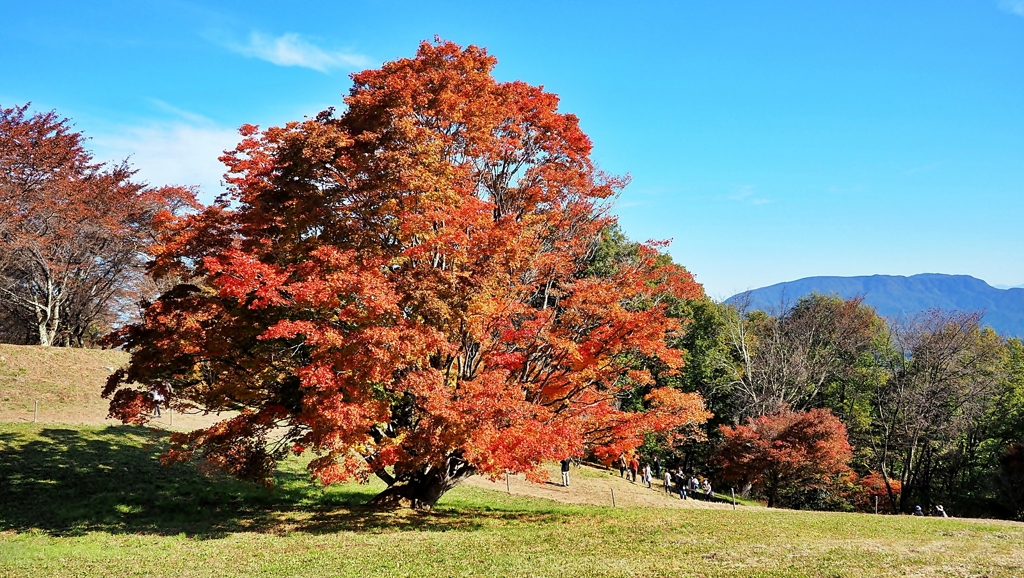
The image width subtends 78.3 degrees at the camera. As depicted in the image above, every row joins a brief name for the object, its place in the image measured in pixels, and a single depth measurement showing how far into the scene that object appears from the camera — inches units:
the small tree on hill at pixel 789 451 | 1229.1
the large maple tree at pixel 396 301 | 511.8
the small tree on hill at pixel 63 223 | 1368.1
